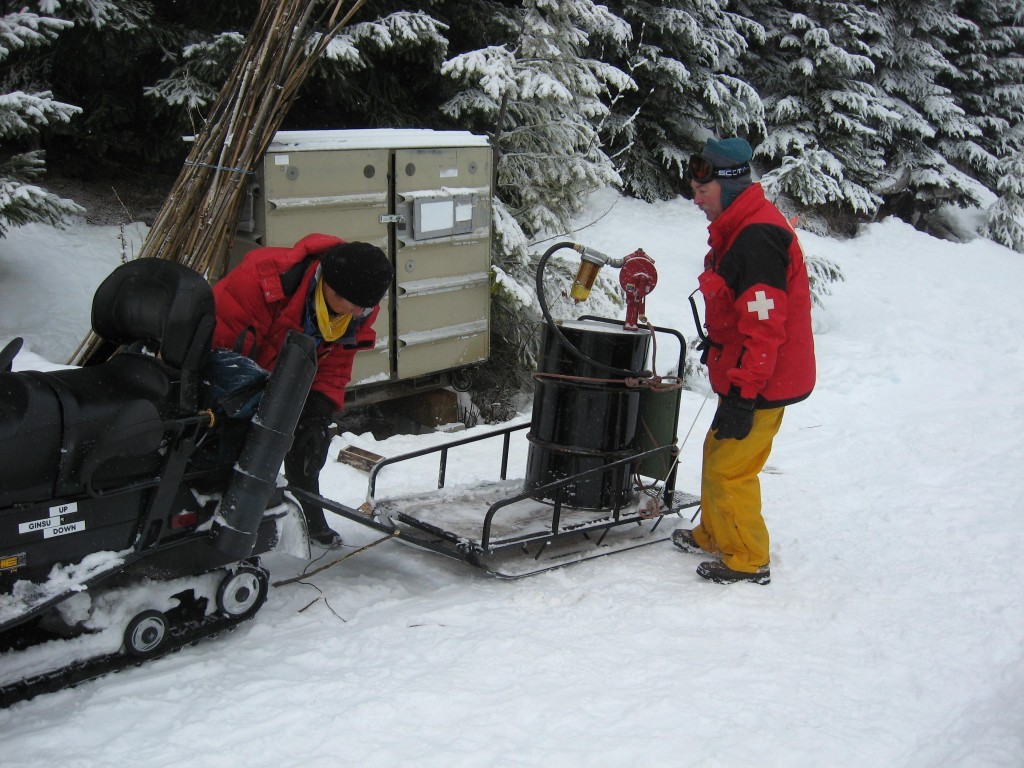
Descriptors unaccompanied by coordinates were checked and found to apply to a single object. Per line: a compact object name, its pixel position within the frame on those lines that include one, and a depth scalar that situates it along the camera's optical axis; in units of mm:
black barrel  4734
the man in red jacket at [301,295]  3797
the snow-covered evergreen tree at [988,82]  16281
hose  4531
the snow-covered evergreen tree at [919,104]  15258
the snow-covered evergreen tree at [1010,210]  15500
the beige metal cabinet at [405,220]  6363
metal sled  4297
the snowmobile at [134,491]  3039
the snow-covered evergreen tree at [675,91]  11633
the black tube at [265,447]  3492
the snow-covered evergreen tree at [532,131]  7891
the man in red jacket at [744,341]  4238
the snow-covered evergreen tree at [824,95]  13422
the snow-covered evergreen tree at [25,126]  6281
